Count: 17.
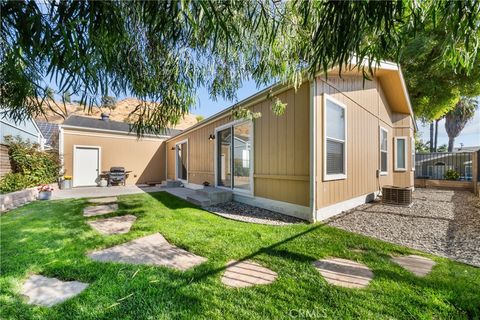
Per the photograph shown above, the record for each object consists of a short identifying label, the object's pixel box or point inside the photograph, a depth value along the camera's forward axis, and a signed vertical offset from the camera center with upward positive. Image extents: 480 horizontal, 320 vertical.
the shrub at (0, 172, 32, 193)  6.86 -0.63
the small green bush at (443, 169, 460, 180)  10.52 -0.58
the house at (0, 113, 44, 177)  7.46 +1.19
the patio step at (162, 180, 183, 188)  11.16 -1.06
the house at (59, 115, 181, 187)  11.27 +0.67
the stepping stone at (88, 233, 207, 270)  2.56 -1.15
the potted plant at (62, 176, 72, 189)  10.31 -0.91
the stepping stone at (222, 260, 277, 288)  2.15 -1.15
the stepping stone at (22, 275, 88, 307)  1.87 -1.15
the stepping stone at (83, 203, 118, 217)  4.98 -1.15
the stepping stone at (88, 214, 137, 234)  3.78 -1.15
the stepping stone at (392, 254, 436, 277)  2.40 -1.18
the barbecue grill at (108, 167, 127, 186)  11.77 -0.67
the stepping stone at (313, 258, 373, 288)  2.17 -1.17
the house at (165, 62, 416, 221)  4.55 +0.41
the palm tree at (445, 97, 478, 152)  18.46 +4.02
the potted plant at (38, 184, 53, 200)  7.09 -0.97
